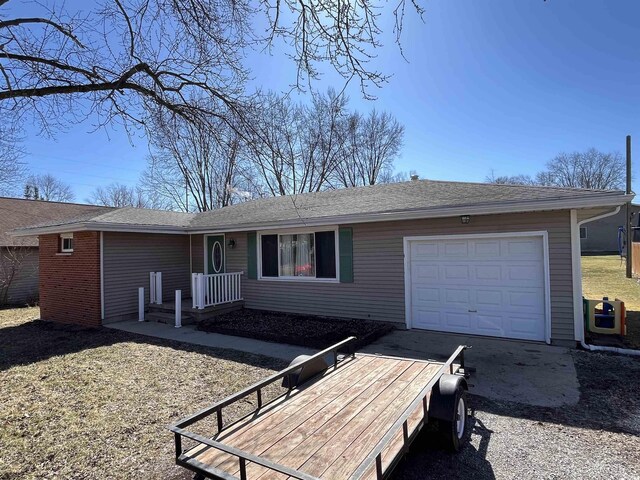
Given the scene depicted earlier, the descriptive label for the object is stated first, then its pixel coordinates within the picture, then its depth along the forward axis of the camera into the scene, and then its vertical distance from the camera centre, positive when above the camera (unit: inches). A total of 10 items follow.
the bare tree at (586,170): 1595.7 +327.1
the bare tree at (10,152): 181.6 +62.5
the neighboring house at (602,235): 1236.5 +16.0
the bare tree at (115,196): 1316.4 +210.0
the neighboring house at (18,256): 535.5 -5.5
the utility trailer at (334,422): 87.9 -56.2
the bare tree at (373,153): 1070.1 +288.8
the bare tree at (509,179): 1390.3 +257.9
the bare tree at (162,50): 150.6 +95.4
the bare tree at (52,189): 1232.2 +228.0
